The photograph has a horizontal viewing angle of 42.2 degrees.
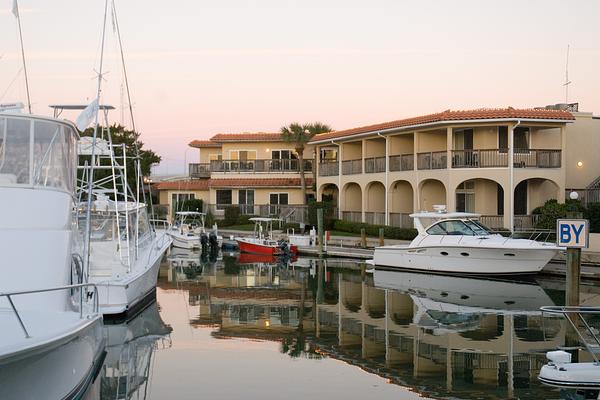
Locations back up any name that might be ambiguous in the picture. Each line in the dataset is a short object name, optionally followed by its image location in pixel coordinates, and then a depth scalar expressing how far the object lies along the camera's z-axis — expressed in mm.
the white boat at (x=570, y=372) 12539
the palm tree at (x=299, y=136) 60844
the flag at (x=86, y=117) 18859
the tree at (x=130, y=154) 62719
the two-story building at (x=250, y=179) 61250
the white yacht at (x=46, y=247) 11555
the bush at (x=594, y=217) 34219
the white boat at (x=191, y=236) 47688
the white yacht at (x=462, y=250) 30172
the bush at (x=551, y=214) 34625
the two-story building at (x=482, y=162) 38656
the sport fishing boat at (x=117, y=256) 20969
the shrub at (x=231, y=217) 60062
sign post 17828
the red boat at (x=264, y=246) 42469
